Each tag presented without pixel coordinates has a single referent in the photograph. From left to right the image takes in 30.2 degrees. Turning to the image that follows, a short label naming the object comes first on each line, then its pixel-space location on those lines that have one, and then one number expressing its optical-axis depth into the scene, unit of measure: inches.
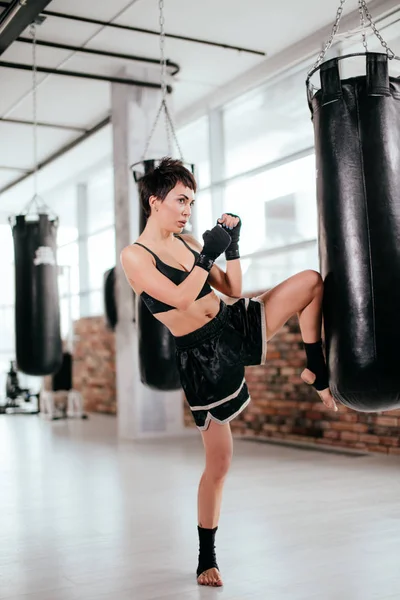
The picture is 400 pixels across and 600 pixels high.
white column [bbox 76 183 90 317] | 466.9
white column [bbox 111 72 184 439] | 298.8
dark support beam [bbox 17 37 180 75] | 259.8
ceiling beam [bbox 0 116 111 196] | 359.2
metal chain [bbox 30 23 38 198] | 243.2
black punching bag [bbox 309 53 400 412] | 95.3
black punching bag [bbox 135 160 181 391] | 198.4
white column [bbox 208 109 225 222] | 328.8
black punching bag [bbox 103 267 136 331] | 309.4
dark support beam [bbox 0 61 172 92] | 276.5
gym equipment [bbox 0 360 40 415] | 438.9
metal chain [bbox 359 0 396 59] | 101.6
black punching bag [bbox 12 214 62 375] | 231.0
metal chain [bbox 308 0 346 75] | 104.7
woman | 106.5
